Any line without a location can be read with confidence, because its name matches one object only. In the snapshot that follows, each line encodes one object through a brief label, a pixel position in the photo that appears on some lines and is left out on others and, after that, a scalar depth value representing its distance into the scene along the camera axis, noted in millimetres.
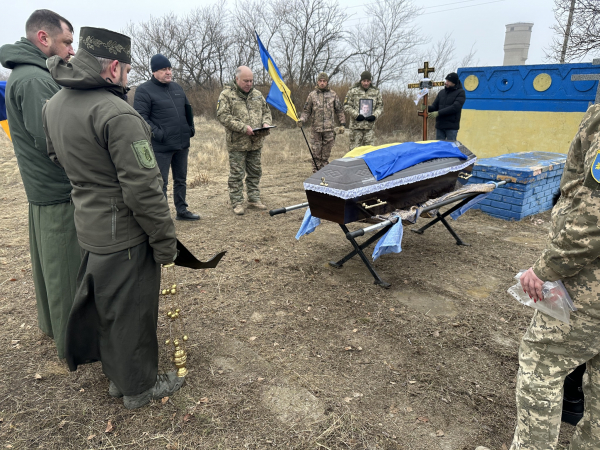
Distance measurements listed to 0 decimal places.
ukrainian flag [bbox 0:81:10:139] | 3059
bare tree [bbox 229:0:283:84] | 21209
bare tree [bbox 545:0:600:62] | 10367
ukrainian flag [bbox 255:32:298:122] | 5547
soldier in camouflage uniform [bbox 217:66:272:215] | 5348
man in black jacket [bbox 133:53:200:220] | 4684
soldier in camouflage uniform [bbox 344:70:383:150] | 7742
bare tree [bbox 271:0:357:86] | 19672
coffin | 3332
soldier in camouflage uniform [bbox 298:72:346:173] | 7555
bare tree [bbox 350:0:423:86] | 20188
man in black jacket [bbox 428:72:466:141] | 7242
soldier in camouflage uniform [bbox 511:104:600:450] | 1377
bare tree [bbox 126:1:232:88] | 24938
